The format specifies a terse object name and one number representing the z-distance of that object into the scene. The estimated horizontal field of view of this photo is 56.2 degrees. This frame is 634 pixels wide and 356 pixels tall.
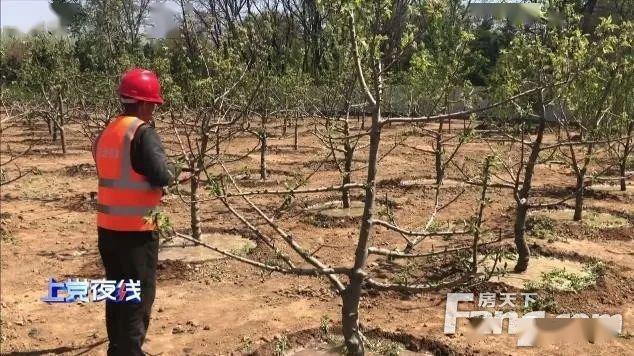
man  3.68
